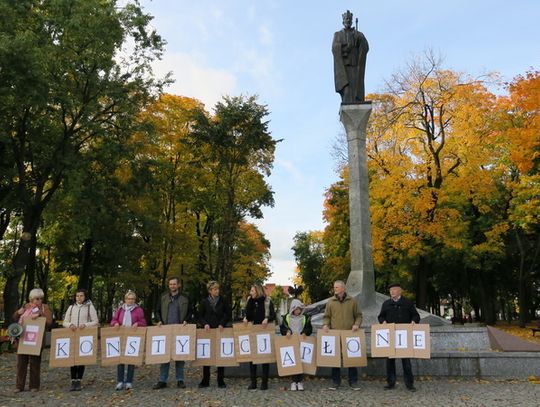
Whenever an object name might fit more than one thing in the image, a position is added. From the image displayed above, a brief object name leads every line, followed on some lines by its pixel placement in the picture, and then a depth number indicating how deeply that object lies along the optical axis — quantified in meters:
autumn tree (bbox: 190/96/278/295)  28.17
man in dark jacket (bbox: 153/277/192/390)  9.64
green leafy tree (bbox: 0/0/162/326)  17.20
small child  9.53
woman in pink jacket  9.61
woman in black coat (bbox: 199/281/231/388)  9.55
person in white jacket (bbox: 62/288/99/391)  9.52
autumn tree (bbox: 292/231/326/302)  59.99
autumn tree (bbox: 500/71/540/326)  20.80
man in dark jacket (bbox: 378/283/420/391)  9.19
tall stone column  13.59
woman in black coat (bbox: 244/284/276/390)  9.55
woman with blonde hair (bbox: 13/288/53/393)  9.40
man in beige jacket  9.38
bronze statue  15.01
